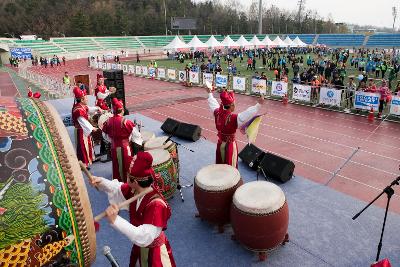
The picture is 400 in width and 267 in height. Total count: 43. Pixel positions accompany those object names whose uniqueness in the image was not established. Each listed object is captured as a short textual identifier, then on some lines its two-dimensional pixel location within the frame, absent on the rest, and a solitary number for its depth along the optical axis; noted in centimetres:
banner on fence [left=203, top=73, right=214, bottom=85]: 1966
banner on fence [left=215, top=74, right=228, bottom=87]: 1897
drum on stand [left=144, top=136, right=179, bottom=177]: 643
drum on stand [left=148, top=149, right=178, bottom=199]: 577
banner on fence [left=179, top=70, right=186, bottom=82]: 2247
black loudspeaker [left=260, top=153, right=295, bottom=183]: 682
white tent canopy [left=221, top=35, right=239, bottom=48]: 3794
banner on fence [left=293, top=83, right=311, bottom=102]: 1510
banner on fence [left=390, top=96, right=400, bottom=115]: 1218
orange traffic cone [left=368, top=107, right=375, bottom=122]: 1249
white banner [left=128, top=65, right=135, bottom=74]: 2797
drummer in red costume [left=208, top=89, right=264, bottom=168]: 577
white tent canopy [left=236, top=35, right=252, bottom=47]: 3800
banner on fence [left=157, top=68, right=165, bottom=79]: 2474
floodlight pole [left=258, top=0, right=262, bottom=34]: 5215
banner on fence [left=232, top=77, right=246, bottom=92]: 1836
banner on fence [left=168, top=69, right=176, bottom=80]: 2355
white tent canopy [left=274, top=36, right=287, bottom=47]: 4010
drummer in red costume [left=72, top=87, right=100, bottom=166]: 626
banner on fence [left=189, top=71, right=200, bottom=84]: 2141
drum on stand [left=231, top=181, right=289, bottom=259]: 439
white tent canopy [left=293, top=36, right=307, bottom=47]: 4264
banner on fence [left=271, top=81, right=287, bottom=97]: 1611
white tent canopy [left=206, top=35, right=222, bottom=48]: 3678
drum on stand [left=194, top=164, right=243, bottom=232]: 501
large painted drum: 189
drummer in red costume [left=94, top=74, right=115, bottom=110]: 942
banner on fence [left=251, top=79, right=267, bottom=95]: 1705
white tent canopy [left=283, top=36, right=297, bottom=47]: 4183
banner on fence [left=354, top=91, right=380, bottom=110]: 1281
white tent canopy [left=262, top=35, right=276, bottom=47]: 3957
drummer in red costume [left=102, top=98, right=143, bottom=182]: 595
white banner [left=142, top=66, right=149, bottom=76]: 2605
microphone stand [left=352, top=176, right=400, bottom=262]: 410
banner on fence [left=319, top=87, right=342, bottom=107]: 1404
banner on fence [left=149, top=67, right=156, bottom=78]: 2547
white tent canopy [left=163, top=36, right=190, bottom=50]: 3347
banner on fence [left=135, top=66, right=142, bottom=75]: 2699
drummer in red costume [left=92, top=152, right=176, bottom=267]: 279
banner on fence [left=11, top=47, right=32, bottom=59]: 3675
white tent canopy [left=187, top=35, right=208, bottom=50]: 3538
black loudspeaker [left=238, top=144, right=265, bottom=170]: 756
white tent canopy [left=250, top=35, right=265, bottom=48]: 3869
